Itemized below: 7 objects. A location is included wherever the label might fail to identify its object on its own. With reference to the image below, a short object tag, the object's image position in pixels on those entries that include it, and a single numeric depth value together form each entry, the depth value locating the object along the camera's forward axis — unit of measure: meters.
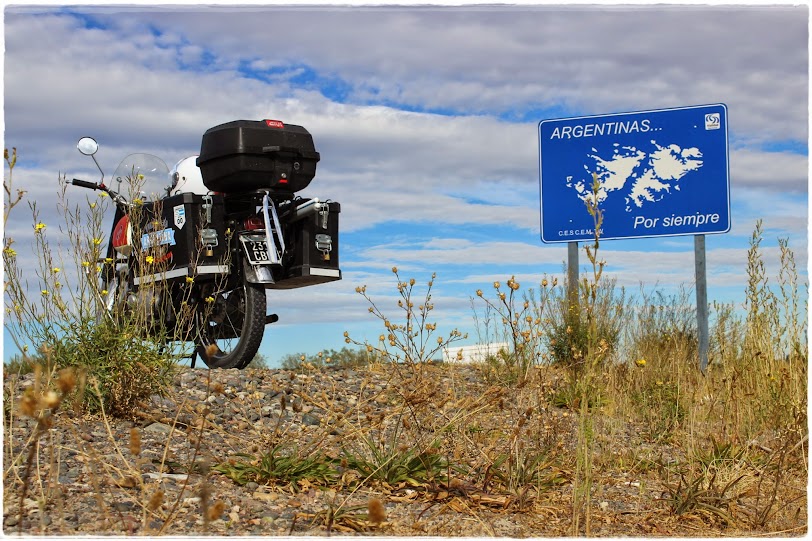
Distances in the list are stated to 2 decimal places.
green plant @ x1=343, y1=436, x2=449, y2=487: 3.72
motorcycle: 7.65
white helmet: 8.93
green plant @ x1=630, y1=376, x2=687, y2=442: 6.12
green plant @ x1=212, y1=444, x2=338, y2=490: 3.65
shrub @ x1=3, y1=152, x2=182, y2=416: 5.01
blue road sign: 9.53
